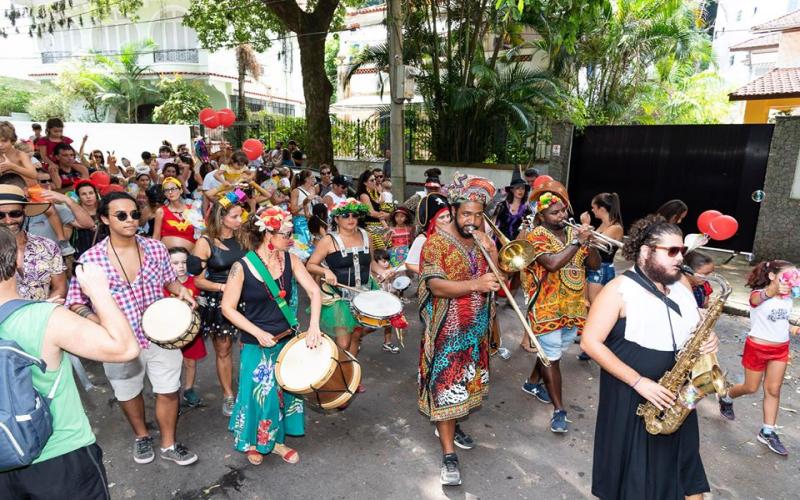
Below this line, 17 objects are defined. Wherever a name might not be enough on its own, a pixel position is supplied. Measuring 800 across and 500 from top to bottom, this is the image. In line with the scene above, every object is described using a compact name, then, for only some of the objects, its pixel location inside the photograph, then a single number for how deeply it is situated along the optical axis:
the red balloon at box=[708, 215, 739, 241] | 5.12
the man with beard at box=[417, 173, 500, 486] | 3.65
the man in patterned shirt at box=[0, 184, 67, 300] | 3.37
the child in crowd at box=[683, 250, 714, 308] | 4.51
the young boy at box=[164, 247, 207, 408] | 4.44
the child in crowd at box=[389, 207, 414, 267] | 6.40
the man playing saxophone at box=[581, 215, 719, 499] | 2.65
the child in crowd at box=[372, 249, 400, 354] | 5.39
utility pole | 9.49
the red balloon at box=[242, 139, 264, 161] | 10.93
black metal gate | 9.98
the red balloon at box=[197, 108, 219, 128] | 11.88
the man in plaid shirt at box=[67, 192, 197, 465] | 3.43
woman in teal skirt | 3.64
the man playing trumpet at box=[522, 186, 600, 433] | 4.34
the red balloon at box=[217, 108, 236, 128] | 11.87
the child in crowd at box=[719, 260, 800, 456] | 3.93
